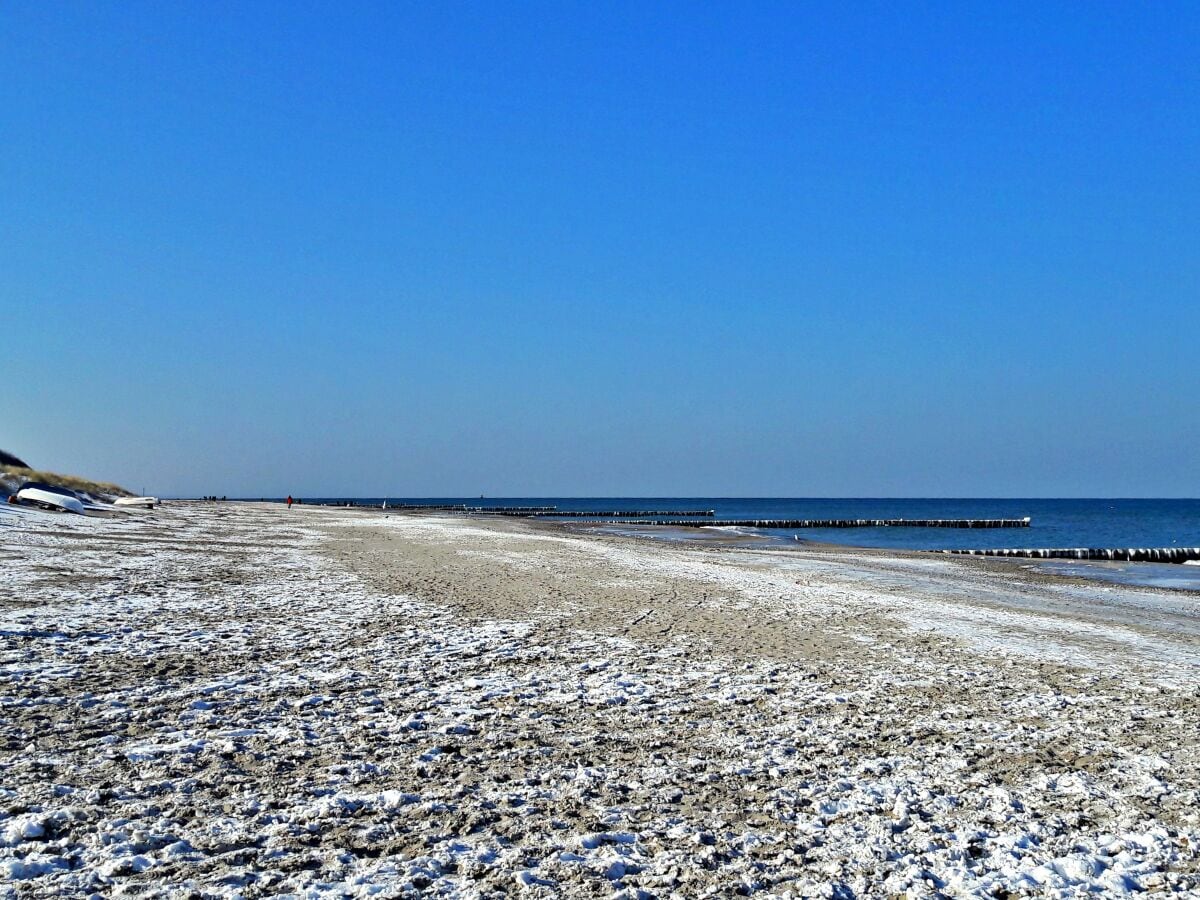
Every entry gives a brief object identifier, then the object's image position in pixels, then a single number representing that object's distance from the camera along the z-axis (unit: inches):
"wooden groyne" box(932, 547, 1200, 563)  1647.0
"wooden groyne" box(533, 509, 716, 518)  4725.6
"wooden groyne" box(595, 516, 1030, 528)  3393.2
